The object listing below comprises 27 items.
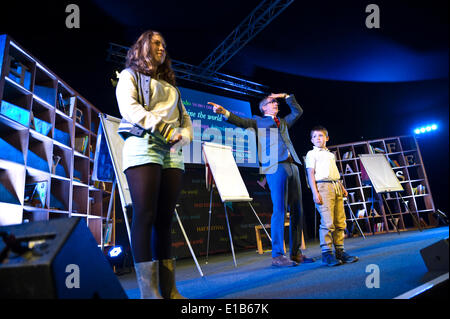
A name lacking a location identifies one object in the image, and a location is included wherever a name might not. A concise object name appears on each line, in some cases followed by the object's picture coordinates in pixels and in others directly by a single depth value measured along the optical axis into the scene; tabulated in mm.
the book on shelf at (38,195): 2855
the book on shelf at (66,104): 3464
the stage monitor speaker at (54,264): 824
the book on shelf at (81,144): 3875
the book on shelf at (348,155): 6660
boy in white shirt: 2324
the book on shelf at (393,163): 6480
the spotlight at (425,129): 6496
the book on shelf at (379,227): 6139
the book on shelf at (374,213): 6129
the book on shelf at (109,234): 3692
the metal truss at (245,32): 4367
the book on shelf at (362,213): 6254
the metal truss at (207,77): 4586
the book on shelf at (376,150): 6526
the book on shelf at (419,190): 6277
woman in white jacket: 1233
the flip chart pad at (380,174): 4754
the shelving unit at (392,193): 6172
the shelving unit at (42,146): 2568
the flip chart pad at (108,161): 2002
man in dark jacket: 2477
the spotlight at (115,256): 3125
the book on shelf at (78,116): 3852
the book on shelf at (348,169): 6582
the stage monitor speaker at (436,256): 1294
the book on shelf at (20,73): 2675
